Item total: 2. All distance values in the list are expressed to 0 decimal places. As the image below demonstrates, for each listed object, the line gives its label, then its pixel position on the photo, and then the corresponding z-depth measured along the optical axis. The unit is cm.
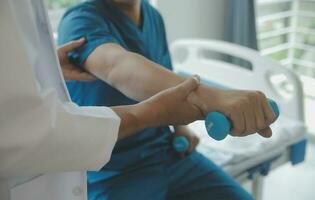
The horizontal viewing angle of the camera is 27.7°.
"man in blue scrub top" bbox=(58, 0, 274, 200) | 136
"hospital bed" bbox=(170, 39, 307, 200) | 197
